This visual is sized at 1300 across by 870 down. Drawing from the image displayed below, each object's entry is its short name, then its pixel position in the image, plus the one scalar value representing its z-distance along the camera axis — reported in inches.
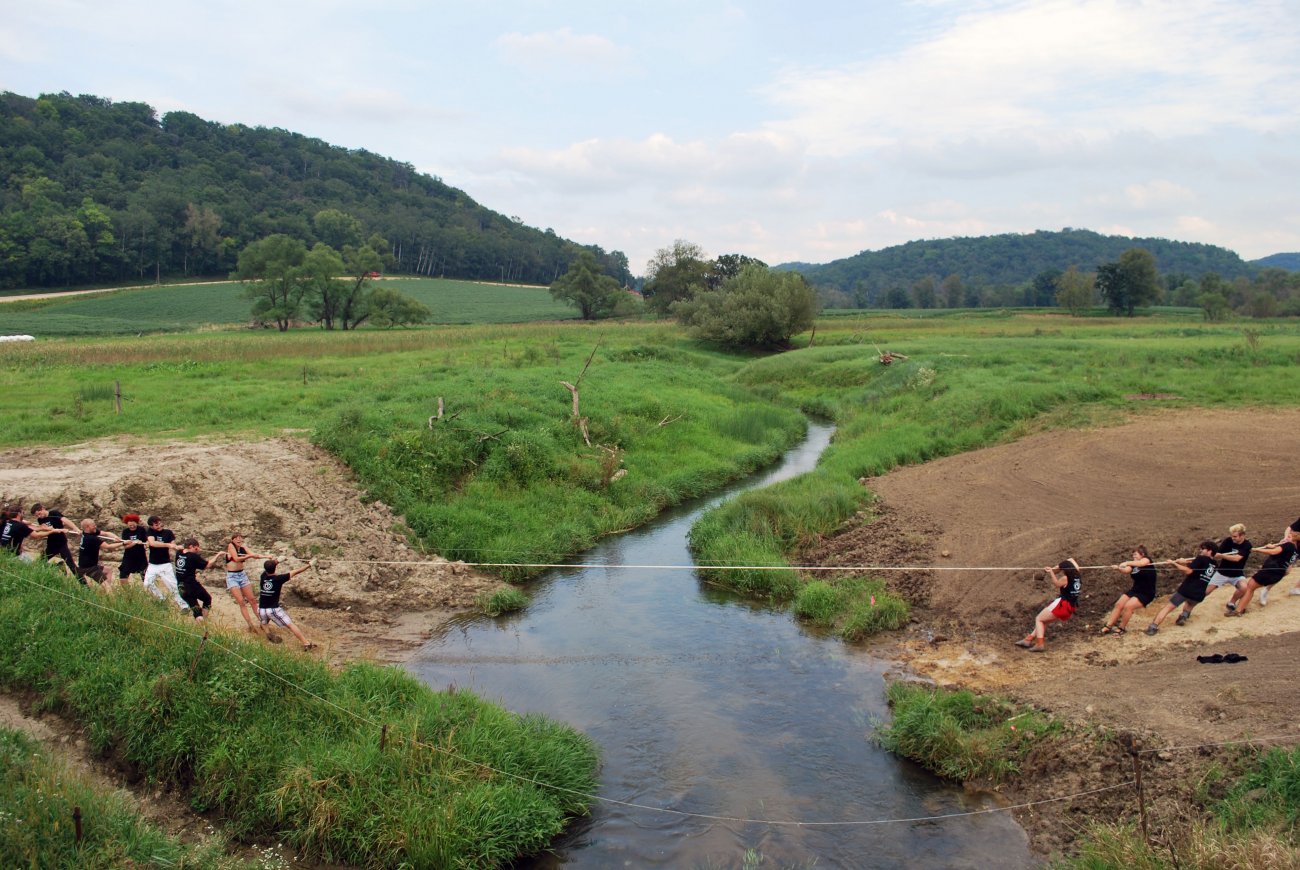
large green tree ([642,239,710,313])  3312.0
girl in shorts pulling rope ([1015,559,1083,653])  523.8
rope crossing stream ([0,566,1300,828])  376.8
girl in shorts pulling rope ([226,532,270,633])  522.6
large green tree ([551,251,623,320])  3464.6
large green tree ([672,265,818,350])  2220.7
